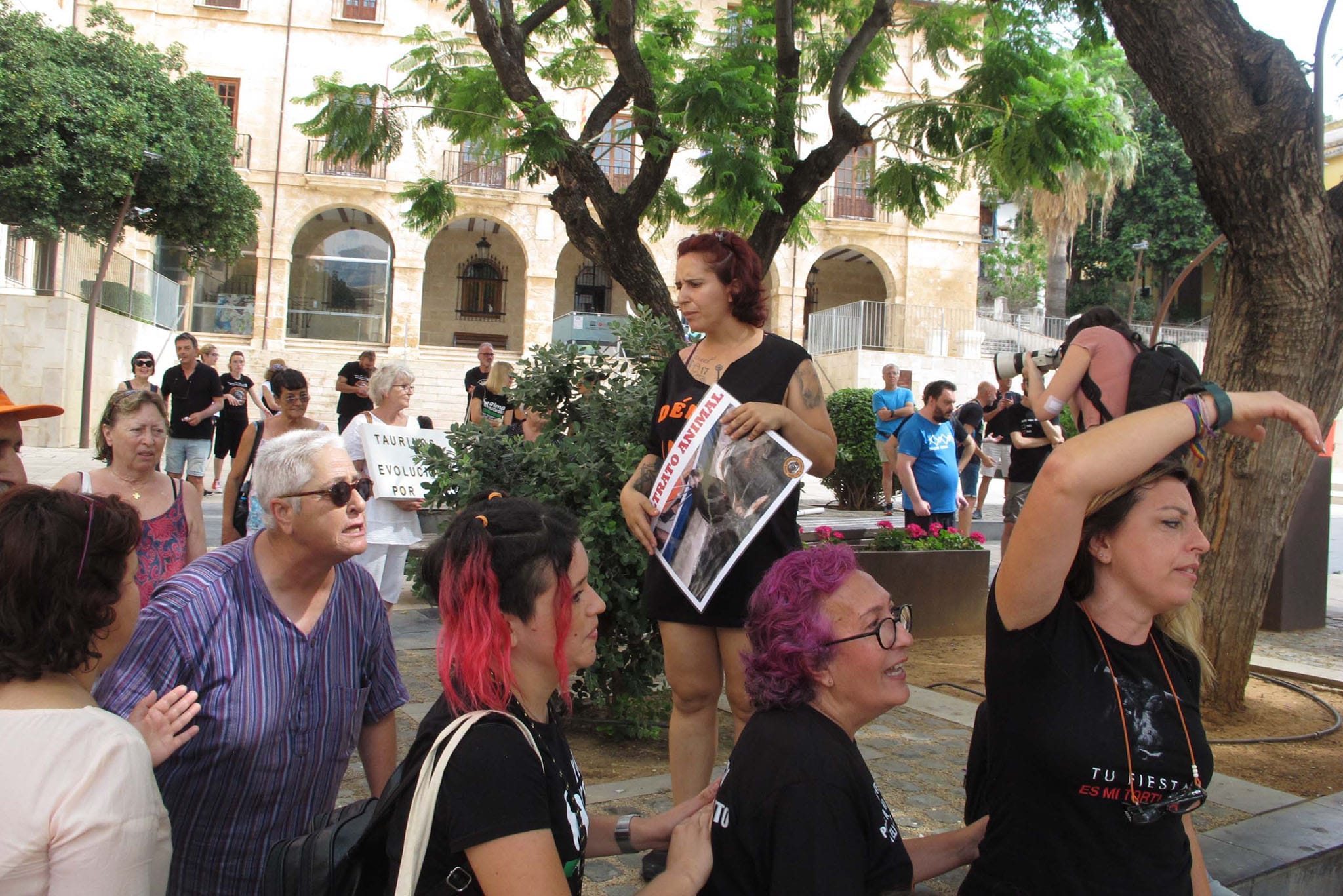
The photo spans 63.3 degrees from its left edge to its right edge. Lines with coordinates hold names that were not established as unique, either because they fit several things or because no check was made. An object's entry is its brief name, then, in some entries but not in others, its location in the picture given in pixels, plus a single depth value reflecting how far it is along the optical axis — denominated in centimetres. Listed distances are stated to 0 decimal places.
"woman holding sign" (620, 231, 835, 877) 342
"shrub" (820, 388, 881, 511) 1733
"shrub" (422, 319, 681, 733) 468
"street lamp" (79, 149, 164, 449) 1986
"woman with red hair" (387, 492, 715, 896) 184
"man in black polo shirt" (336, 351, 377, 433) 982
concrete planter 761
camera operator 391
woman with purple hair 193
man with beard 898
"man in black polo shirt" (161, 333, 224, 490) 1121
